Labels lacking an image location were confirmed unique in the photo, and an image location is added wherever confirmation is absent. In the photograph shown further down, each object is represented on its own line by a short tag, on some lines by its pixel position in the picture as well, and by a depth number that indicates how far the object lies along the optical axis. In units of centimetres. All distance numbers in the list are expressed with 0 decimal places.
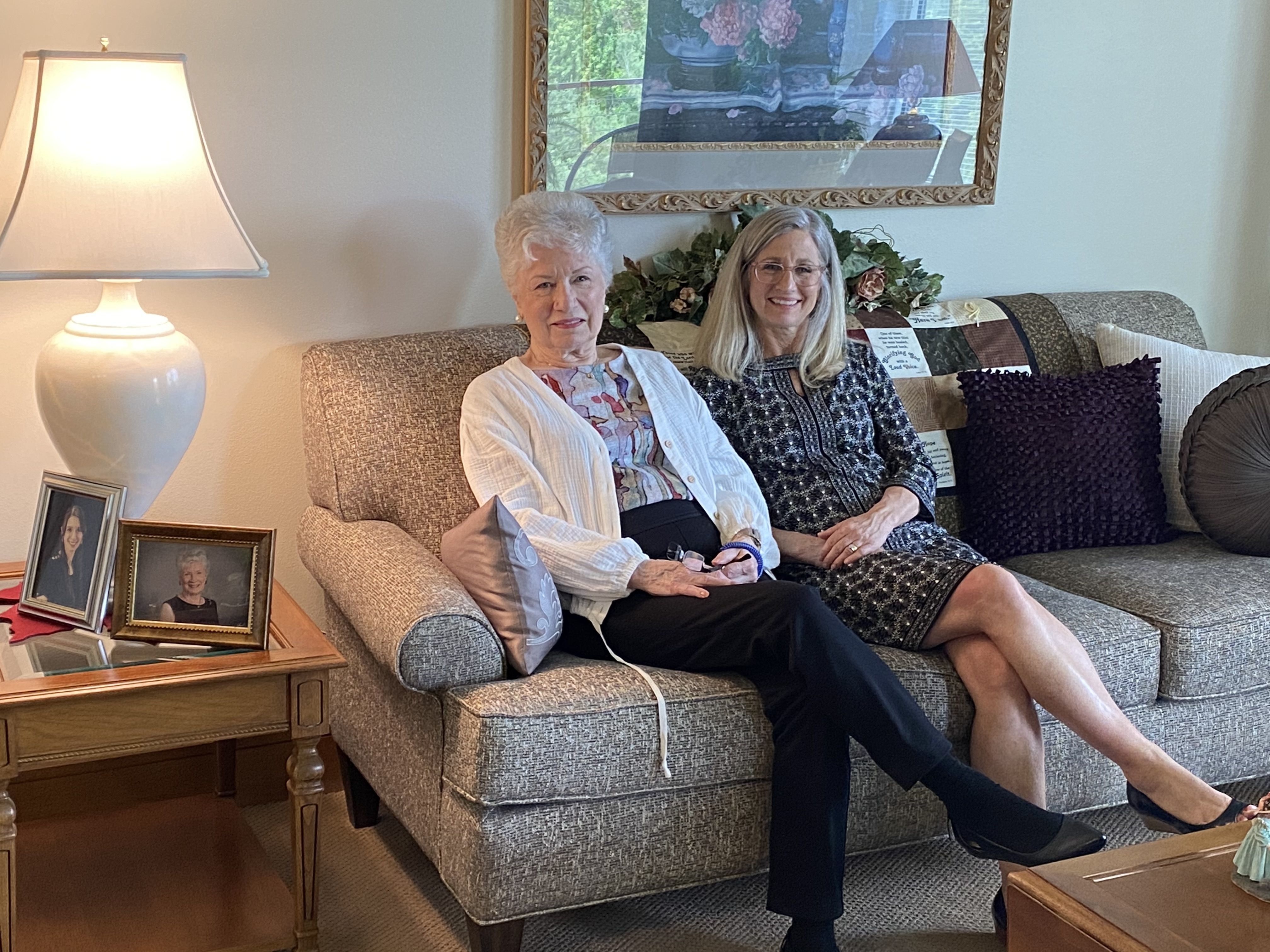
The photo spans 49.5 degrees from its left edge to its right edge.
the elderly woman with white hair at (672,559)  202
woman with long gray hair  217
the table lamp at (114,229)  198
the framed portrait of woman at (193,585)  200
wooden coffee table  144
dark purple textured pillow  279
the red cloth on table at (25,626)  202
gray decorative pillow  205
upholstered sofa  196
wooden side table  187
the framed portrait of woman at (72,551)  203
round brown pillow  272
